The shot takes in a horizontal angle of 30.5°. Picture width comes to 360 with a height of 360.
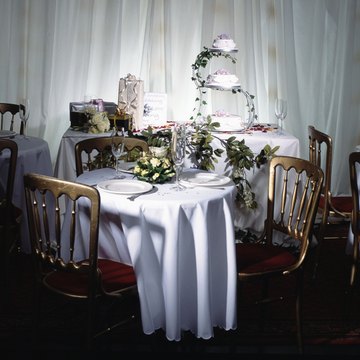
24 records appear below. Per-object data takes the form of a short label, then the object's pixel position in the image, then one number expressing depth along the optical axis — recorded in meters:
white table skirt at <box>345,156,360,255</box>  3.69
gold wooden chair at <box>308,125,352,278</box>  3.79
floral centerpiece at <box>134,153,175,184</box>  3.03
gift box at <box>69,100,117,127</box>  4.45
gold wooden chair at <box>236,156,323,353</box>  2.84
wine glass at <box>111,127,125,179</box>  3.07
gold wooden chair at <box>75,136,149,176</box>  3.56
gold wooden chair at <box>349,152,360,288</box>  3.23
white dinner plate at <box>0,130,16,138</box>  4.16
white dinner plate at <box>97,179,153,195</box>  2.84
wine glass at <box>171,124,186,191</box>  2.89
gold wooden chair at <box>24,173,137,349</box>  2.50
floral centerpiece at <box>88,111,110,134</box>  4.31
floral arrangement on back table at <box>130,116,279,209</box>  3.94
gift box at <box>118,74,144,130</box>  4.39
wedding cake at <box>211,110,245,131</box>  4.35
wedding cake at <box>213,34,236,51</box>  4.32
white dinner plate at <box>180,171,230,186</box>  3.00
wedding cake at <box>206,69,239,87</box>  4.29
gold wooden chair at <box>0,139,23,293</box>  3.29
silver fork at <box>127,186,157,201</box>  2.77
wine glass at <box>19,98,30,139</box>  4.08
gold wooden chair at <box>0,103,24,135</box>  4.47
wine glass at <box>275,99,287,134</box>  4.25
